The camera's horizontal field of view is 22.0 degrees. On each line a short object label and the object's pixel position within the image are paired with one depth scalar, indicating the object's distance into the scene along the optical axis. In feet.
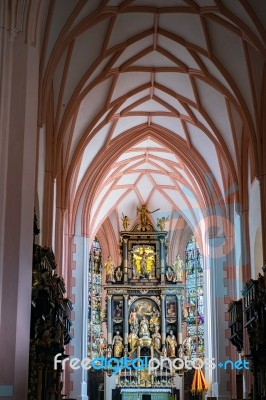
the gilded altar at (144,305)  92.99
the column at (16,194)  31.27
